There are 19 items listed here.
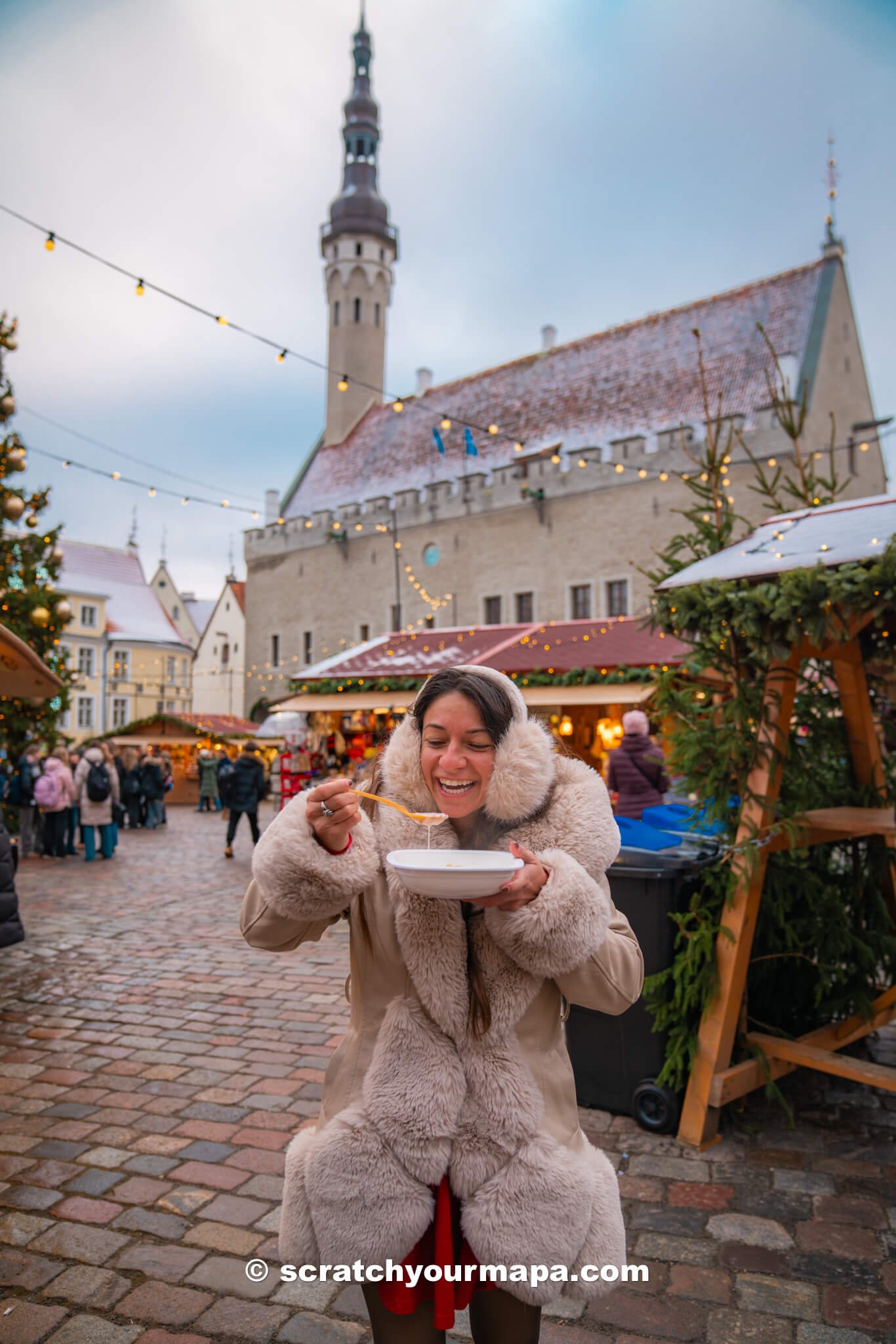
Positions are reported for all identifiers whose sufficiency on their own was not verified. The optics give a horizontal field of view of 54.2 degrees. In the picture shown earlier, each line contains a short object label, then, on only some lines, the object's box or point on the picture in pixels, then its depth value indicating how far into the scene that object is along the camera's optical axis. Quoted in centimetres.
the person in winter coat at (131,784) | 1681
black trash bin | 373
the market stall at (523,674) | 1318
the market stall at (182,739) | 2552
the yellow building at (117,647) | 4041
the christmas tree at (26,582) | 945
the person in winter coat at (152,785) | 1692
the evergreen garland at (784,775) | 348
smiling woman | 156
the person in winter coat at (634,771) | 717
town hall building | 2436
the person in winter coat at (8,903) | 574
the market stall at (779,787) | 333
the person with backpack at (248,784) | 1159
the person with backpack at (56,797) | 1180
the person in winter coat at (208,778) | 2120
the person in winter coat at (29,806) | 1167
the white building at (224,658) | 4122
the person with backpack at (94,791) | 1202
